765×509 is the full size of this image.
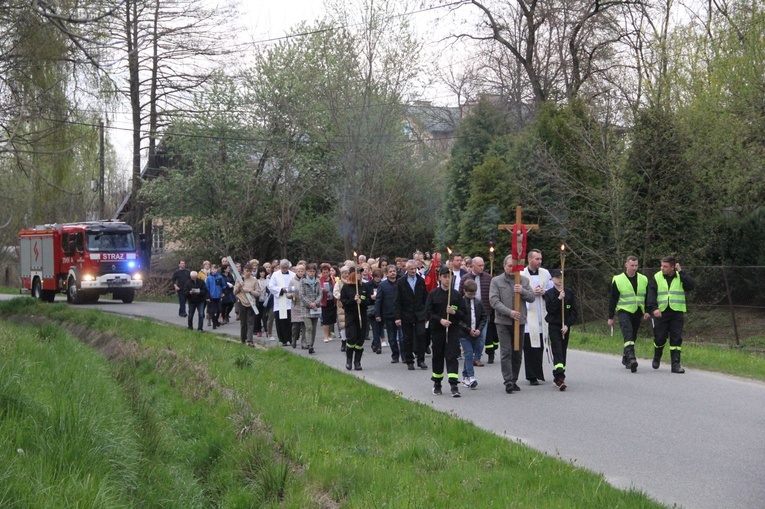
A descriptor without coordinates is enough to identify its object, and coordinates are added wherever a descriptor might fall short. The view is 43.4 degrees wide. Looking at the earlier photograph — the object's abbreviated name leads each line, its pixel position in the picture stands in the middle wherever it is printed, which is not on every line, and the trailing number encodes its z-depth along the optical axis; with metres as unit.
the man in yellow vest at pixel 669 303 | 15.52
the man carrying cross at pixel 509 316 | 13.52
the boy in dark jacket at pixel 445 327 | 13.23
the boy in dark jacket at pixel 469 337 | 13.73
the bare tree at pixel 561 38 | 35.25
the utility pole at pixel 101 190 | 43.49
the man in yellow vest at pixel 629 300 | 16.03
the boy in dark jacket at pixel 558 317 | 13.80
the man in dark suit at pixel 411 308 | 16.31
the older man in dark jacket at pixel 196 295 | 23.28
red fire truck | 37.09
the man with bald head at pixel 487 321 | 16.53
